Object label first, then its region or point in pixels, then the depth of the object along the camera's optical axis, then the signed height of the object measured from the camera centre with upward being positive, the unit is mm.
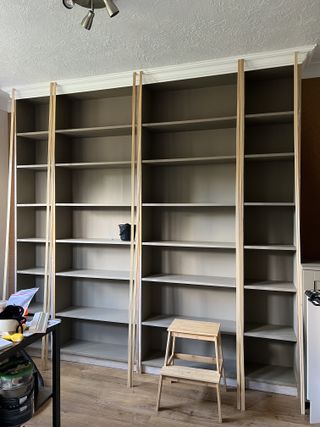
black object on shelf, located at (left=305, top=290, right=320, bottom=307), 2041 -467
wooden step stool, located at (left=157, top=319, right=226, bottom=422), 2227 -1034
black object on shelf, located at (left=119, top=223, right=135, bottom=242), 2899 -79
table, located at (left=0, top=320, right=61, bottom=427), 1749 -881
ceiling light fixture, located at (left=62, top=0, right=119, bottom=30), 1676 +1180
